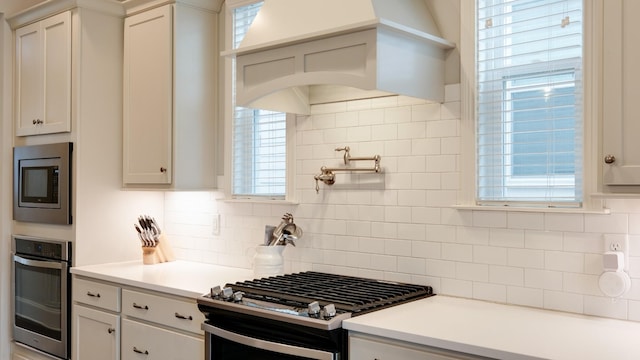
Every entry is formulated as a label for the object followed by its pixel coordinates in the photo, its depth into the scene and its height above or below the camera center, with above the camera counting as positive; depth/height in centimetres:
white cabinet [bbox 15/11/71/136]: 362 +66
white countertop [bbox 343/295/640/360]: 182 -50
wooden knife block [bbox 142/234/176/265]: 368 -43
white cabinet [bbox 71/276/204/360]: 287 -73
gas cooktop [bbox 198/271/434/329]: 224 -47
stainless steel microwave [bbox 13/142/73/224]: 357 +0
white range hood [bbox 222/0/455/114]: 240 +57
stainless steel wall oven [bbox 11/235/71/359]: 358 -69
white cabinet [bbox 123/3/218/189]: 347 +50
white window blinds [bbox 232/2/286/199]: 339 +20
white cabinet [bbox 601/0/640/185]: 189 +29
